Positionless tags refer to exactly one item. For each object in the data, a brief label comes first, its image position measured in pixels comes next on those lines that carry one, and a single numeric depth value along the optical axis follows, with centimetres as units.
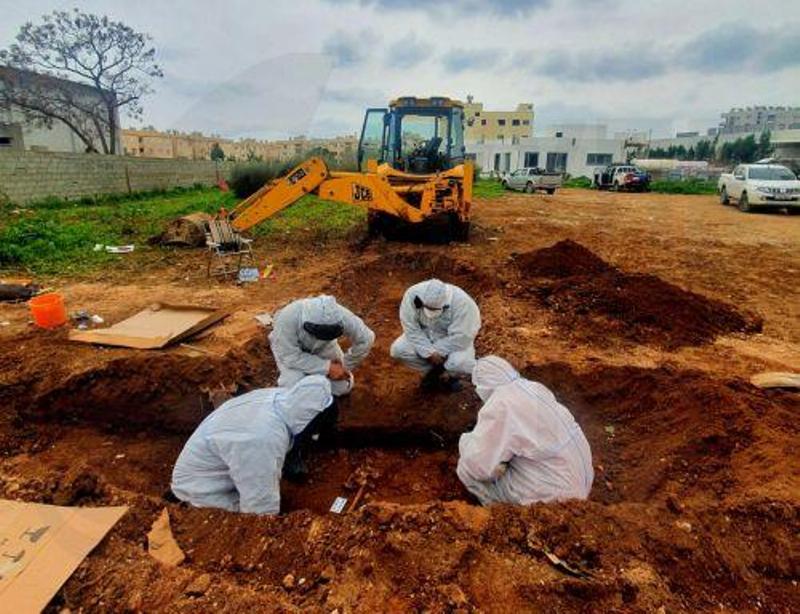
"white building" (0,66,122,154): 1880
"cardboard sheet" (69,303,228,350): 469
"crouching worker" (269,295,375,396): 363
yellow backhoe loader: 844
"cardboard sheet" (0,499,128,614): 202
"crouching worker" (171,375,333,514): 278
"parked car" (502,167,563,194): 2423
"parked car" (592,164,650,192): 2478
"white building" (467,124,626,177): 4166
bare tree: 1827
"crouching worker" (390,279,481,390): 417
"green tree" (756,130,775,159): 4099
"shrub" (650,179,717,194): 2341
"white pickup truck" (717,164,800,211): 1474
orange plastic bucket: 534
